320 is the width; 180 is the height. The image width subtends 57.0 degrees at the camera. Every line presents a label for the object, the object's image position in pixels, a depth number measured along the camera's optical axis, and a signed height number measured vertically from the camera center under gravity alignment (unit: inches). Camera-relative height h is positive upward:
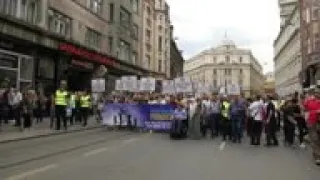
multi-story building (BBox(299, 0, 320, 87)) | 1238.8 +264.1
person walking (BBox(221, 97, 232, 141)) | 470.5 -36.7
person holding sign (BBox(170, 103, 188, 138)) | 467.7 -38.6
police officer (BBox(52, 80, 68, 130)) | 495.1 -9.6
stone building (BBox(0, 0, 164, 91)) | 606.2 +142.5
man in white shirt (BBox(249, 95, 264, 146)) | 423.9 -31.3
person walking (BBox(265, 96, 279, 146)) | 416.8 -36.2
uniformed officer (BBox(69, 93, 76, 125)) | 560.2 -14.8
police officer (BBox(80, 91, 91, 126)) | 603.1 -15.4
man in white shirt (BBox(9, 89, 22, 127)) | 496.1 -6.5
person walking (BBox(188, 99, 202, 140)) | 489.9 -36.8
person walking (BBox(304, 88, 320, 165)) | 301.7 -25.0
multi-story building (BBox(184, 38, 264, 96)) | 3752.5 +420.2
